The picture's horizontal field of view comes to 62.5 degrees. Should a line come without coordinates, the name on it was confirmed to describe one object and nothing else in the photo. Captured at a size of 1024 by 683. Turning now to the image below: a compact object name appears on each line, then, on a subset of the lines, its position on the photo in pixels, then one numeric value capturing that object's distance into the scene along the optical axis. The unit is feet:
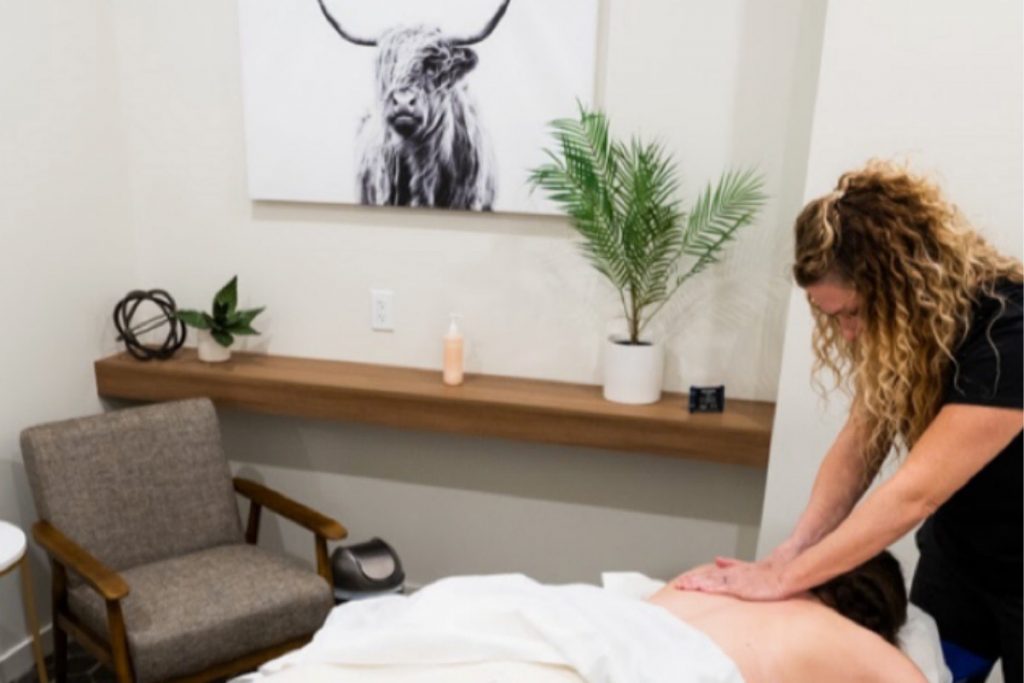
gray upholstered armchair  6.28
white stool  5.90
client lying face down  4.51
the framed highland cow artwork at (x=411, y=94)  7.18
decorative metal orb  8.24
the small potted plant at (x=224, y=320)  7.97
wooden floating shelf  7.04
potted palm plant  6.74
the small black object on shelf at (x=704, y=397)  7.22
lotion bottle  7.66
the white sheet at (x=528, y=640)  4.26
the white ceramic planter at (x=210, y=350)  8.18
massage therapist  4.29
